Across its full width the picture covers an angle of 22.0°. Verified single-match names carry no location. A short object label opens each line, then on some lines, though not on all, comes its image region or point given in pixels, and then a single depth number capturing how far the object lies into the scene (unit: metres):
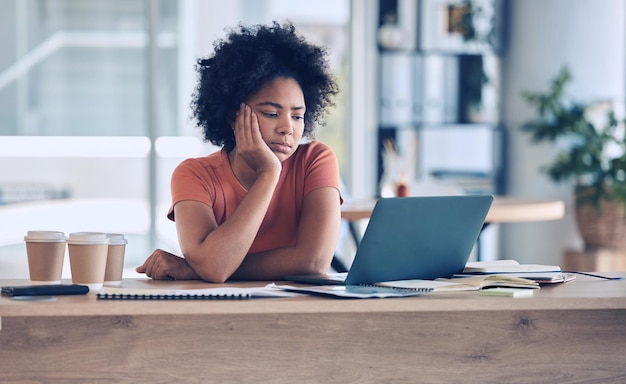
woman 3.67
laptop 3.36
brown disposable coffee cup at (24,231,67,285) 3.31
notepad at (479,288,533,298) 3.26
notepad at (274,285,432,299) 3.20
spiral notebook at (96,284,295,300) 3.18
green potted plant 8.73
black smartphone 3.19
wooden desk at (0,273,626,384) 3.26
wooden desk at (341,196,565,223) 5.71
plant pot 8.79
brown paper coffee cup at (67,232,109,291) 3.31
